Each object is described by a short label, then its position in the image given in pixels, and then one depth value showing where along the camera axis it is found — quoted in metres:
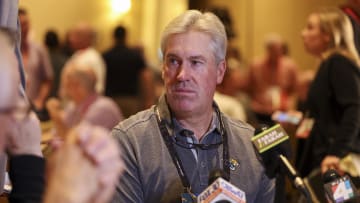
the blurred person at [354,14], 7.21
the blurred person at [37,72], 10.93
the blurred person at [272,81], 12.90
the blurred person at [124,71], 13.61
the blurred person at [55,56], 12.80
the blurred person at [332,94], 6.98
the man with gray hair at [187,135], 4.32
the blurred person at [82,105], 8.89
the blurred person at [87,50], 12.48
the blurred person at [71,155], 2.08
